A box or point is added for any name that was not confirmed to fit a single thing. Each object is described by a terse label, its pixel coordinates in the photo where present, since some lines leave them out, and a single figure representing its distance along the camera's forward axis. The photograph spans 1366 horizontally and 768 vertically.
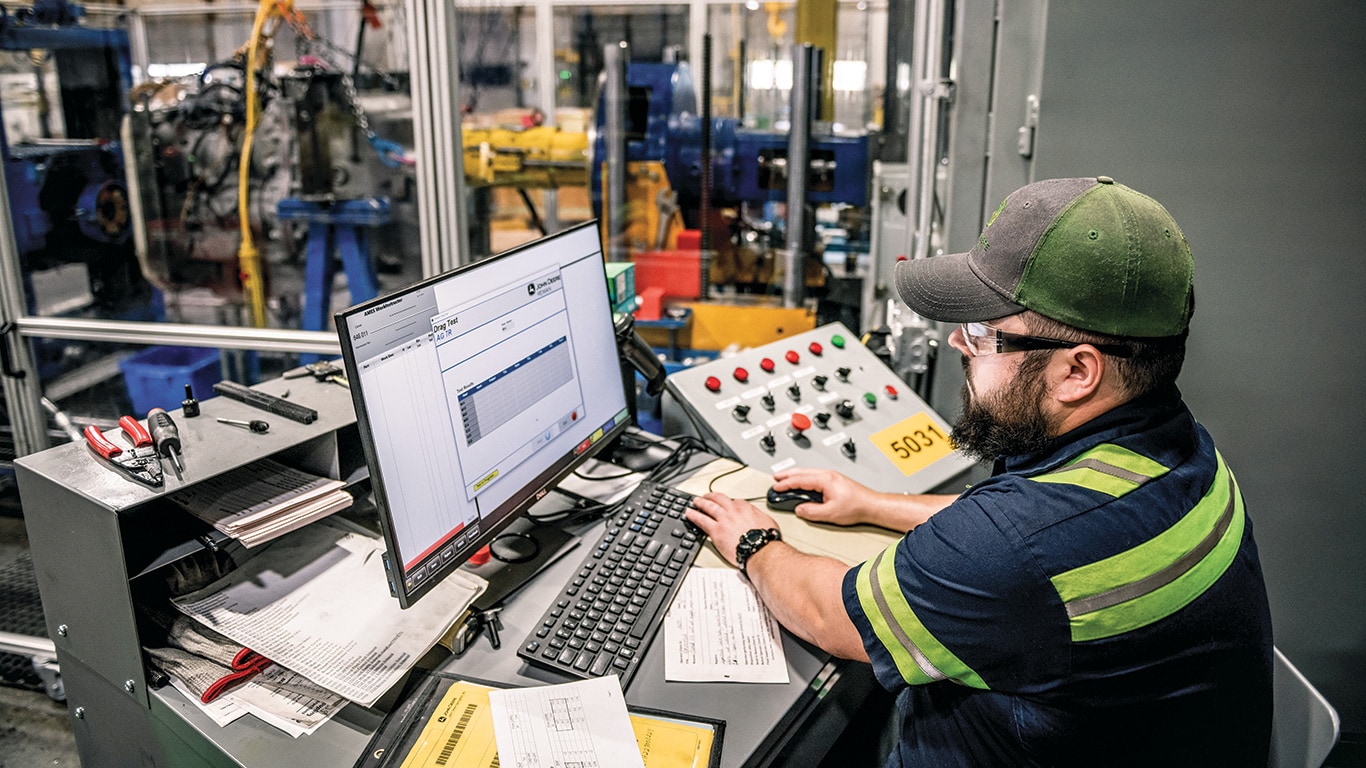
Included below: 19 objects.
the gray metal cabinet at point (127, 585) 0.93
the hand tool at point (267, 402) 1.16
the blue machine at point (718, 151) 2.57
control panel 1.60
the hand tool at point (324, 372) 1.32
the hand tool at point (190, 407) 1.15
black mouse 1.44
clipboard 0.87
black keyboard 1.03
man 0.81
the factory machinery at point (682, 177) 2.59
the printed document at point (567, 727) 0.87
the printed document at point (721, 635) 1.03
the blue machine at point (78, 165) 3.06
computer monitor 0.94
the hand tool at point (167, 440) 1.00
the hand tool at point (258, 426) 1.12
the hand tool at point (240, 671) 0.97
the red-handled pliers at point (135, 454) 0.98
